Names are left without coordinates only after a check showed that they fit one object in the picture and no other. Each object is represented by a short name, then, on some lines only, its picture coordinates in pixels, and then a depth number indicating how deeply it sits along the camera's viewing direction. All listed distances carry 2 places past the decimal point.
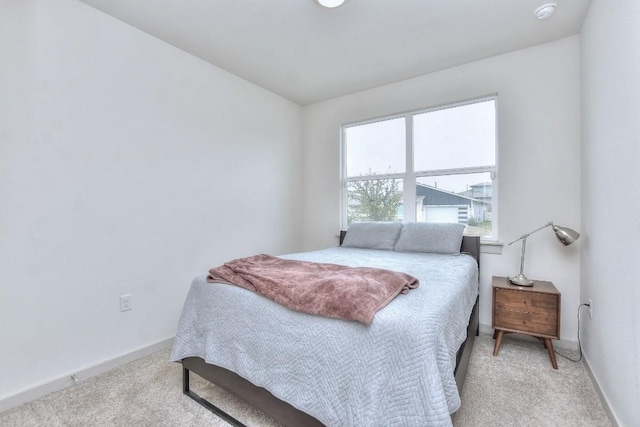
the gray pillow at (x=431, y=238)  2.56
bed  0.99
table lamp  2.11
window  2.78
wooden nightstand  2.03
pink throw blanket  1.17
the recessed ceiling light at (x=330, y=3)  1.89
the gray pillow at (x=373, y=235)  2.90
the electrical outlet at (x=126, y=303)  2.13
